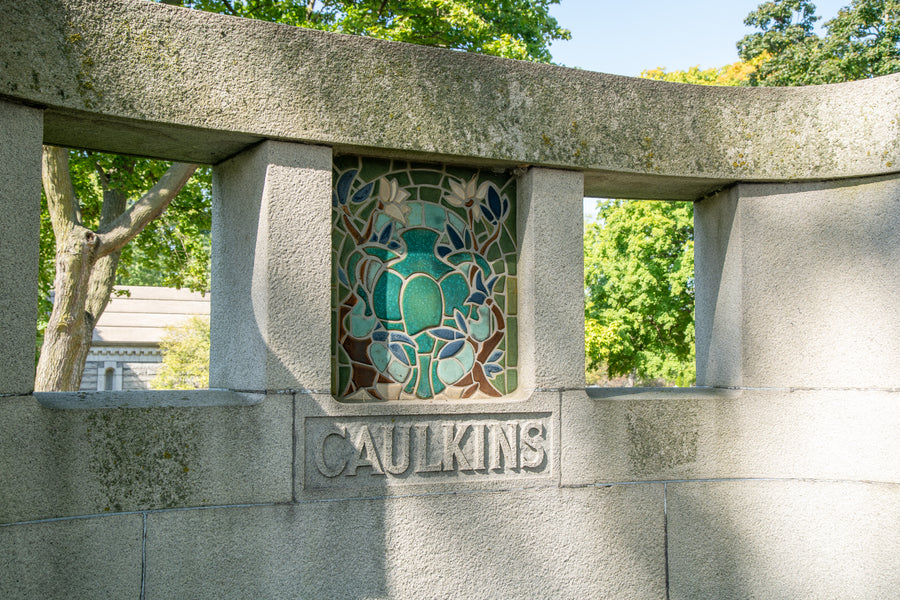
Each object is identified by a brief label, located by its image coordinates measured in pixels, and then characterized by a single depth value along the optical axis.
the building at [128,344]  30.42
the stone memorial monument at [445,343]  3.41
